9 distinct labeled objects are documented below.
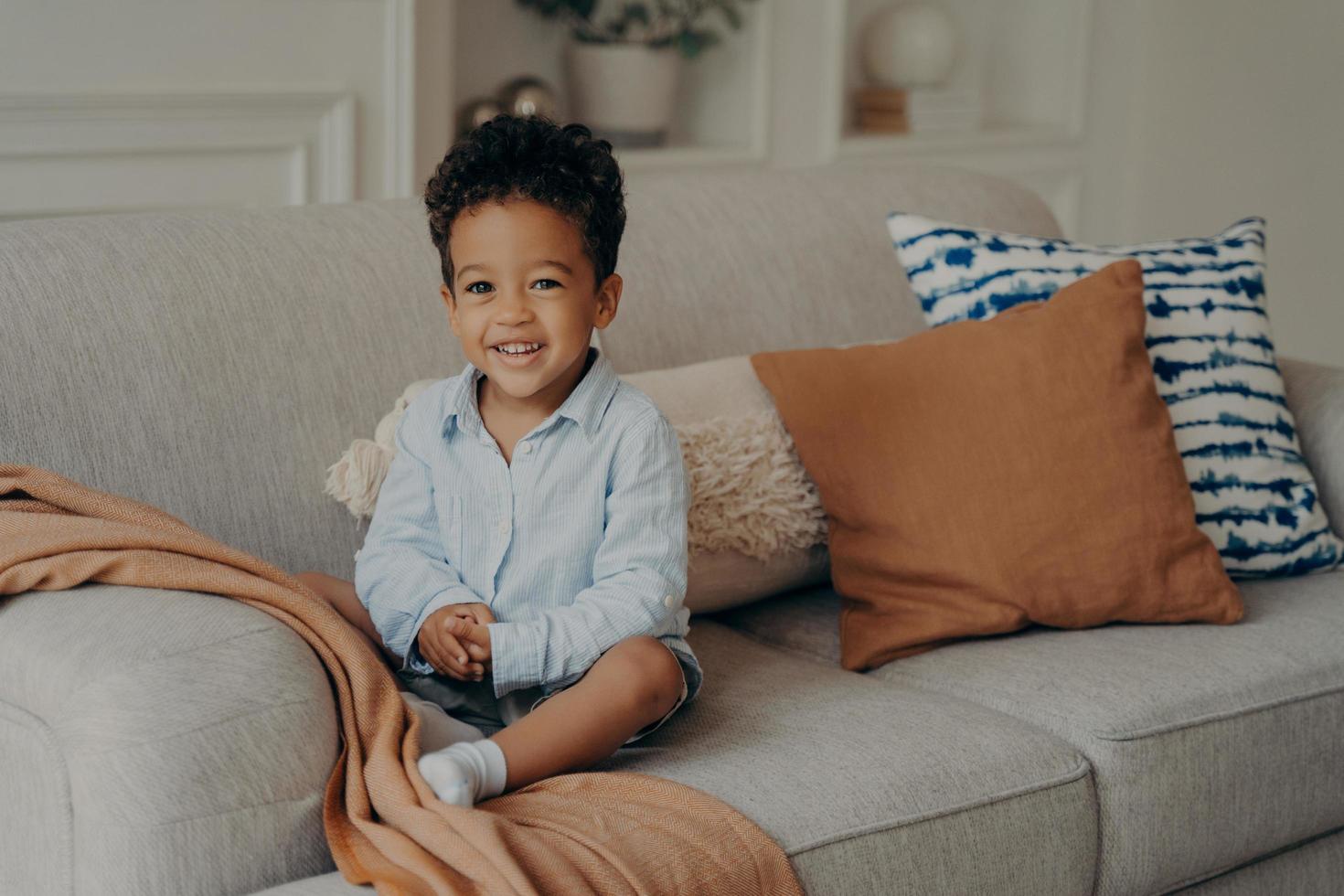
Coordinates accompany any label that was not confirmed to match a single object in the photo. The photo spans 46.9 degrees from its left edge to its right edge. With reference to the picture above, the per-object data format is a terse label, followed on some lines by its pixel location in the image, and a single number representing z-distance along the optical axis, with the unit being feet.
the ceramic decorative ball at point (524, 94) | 10.89
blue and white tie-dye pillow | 6.52
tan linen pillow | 5.83
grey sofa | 3.83
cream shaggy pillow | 5.92
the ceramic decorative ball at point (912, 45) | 12.72
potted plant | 11.25
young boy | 4.68
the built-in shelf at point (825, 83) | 11.52
